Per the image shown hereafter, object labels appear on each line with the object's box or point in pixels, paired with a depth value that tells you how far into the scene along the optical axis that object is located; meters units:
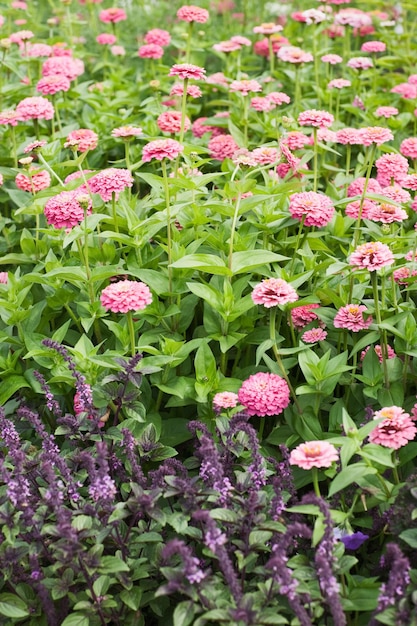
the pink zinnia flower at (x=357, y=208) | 2.46
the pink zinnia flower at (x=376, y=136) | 2.26
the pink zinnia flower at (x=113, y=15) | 3.91
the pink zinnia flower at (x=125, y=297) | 1.89
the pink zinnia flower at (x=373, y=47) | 3.60
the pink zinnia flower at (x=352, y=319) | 2.06
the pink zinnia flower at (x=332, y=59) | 3.29
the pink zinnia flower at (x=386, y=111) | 2.97
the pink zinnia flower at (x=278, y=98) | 2.99
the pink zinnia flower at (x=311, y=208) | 2.20
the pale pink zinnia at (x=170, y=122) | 2.66
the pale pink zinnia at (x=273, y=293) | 1.90
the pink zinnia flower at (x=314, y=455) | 1.60
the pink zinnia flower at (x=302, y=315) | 2.24
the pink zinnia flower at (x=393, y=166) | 2.44
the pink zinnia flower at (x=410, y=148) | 2.75
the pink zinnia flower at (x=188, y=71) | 2.50
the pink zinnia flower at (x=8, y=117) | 2.73
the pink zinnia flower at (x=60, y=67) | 3.17
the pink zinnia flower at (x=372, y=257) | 1.88
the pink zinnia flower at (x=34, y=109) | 2.74
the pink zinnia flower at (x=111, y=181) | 2.19
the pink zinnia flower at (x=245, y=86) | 2.91
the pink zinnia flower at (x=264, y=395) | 1.94
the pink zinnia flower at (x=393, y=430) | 1.70
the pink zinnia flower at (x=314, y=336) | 2.17
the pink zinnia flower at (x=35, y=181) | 2.55
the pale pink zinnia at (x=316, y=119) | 2.41
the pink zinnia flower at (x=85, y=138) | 2.62
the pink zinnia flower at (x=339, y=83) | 3.04
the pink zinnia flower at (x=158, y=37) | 3.69
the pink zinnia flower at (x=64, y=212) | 2.14
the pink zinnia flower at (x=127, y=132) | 2.44
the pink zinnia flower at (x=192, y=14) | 3.12
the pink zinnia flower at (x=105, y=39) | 3.93
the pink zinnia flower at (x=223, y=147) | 2.94
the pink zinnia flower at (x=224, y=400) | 1.92
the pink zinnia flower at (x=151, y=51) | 3.49
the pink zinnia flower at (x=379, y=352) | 2.15
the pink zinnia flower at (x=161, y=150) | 2.18
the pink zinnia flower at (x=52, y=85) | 2.98
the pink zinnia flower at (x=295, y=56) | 3.17
